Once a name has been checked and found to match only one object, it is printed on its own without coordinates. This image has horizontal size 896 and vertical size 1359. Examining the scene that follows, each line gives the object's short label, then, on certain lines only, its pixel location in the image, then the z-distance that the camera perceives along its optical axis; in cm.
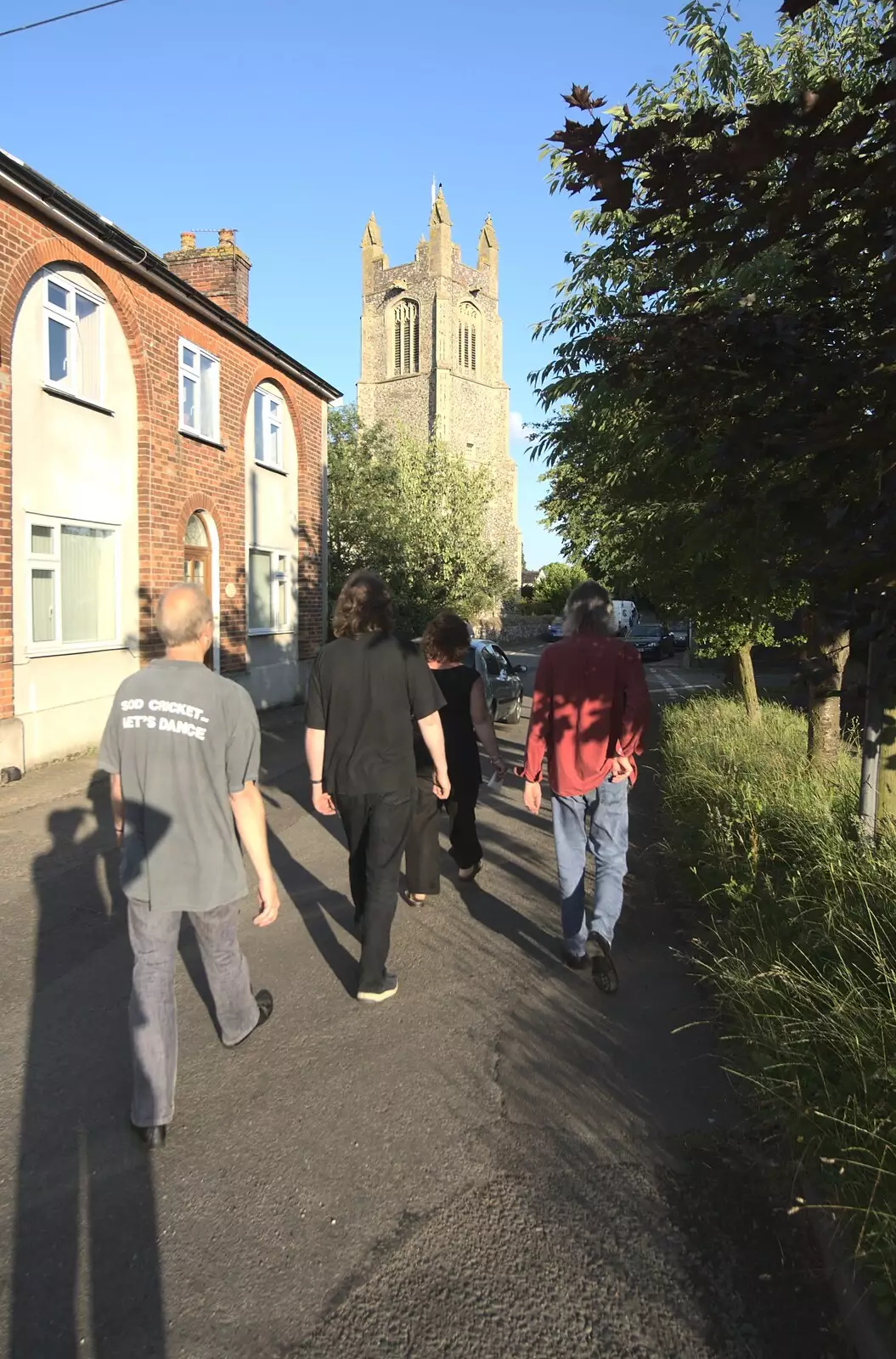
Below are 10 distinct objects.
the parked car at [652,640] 3616
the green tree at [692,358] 267
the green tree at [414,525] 2188
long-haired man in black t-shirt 412
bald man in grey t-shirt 309
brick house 946
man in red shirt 441
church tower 6856
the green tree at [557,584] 6019
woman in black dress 584
